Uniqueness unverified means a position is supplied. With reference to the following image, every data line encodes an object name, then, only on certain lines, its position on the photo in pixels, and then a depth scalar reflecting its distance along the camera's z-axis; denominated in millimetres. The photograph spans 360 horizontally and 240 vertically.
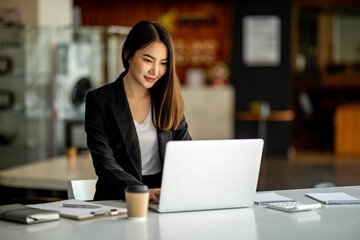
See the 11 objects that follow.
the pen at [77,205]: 2253
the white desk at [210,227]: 1916
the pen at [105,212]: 2156
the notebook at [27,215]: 2033
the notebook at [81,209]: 2131
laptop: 2158
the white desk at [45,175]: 4254
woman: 2592
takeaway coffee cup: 2100
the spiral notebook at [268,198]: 2475
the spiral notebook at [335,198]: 2514
